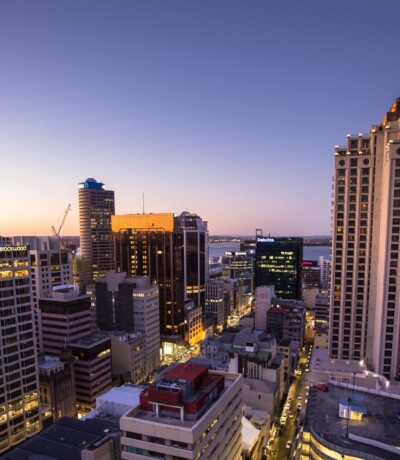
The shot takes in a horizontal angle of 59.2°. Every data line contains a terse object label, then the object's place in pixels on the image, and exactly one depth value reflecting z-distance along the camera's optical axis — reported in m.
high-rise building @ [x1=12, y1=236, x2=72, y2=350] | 136.88
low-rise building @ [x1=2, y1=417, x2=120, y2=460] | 58.25
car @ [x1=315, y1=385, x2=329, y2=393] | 61.72
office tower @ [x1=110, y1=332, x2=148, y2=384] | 124.12
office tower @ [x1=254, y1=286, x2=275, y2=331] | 174.98
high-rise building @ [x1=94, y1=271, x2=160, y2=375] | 140.62
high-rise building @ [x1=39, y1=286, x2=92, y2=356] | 113.50
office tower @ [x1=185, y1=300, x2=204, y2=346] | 172.75
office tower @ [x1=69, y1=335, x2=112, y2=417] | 104.56
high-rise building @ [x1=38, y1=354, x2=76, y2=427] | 93.81
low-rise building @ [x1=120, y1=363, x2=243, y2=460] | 44.38
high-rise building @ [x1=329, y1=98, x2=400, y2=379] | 83.12
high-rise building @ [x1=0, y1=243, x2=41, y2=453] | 83.25
